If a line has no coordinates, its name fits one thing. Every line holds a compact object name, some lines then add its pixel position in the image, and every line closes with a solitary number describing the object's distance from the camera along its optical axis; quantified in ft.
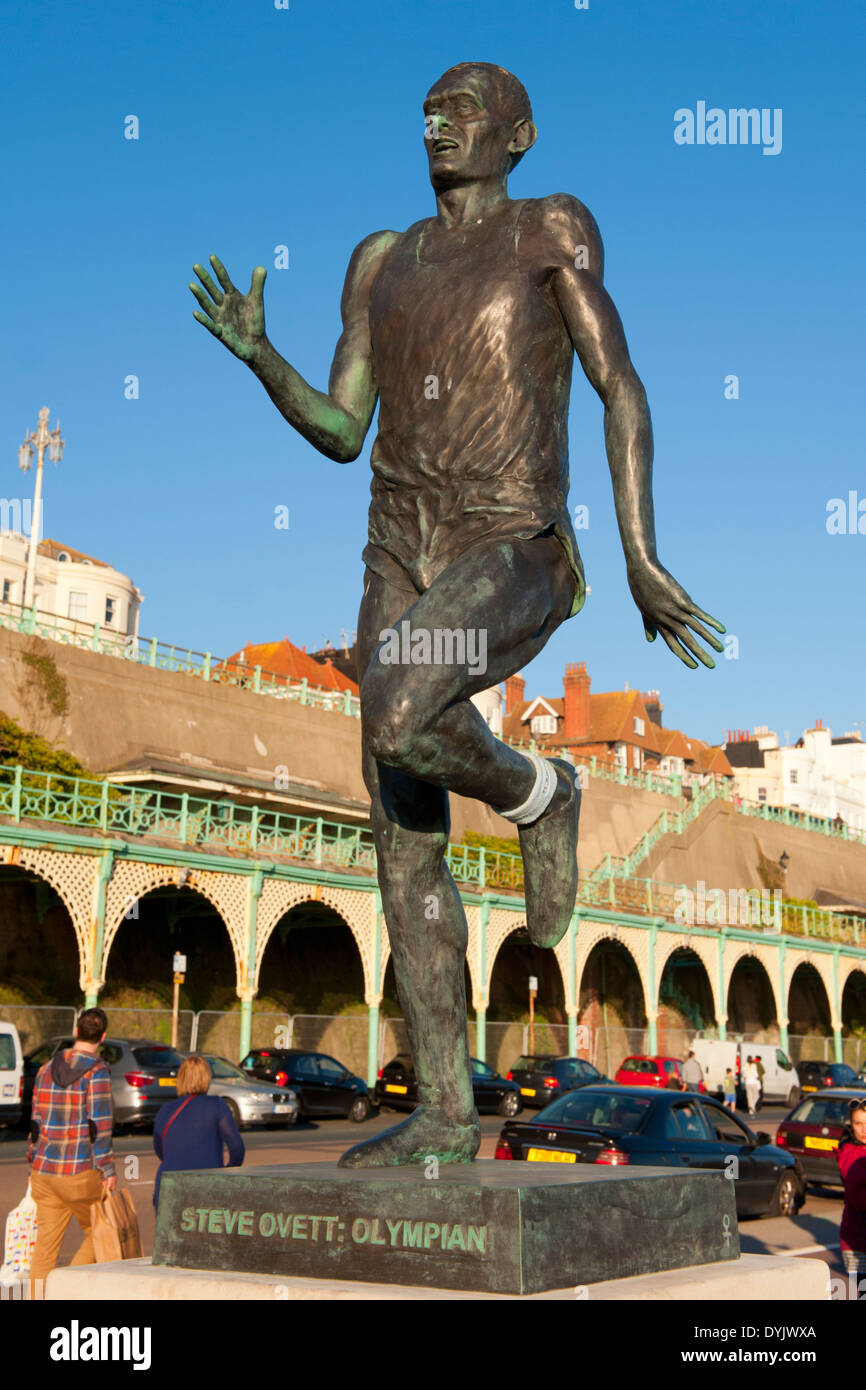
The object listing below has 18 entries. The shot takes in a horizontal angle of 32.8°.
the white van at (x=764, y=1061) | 121.08
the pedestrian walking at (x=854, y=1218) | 23.90
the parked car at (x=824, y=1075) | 119.44
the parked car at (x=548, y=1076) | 97.96
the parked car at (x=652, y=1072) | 100.07
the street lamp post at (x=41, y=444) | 164.14
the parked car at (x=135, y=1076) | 74.02
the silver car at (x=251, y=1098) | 78.07
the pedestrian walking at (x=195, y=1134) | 24.59
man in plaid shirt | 22.48
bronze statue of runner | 12.87
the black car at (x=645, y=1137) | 42.91
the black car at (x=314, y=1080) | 87.56
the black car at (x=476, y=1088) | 94.79
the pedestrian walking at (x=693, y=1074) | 102.27
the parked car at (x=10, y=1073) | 68.08
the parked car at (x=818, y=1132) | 59.52
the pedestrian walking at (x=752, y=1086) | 111.65
